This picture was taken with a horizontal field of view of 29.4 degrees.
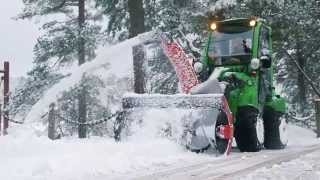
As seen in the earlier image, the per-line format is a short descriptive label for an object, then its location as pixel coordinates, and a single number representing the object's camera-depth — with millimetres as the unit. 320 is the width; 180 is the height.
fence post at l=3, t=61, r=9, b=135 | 17638
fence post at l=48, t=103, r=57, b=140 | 14485
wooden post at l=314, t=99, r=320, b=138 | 16777
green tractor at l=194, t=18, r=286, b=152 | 11117
